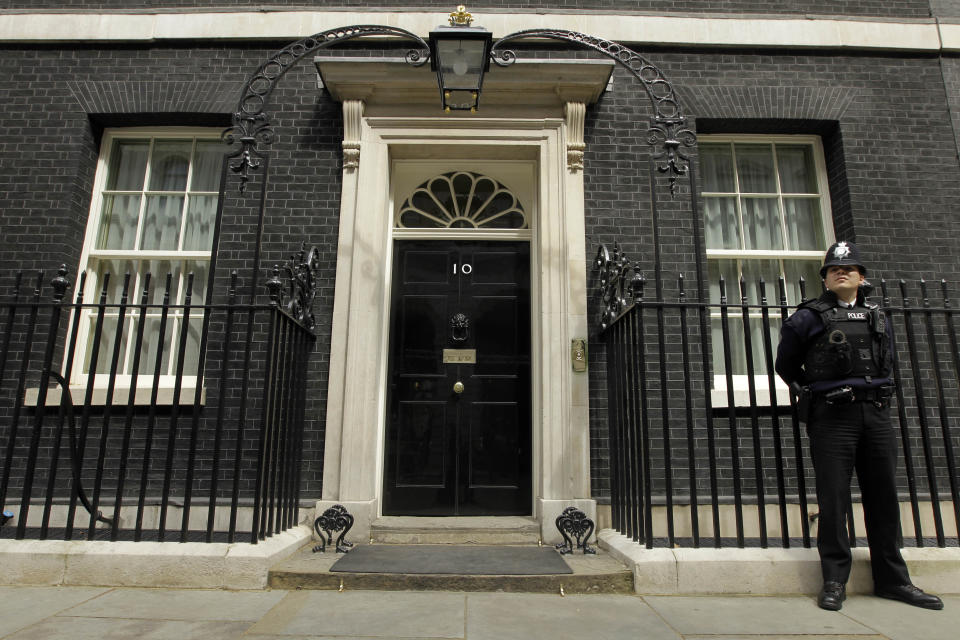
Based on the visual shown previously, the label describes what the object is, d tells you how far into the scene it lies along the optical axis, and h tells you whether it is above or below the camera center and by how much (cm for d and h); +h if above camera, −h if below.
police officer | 323 +5
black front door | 502 +47
